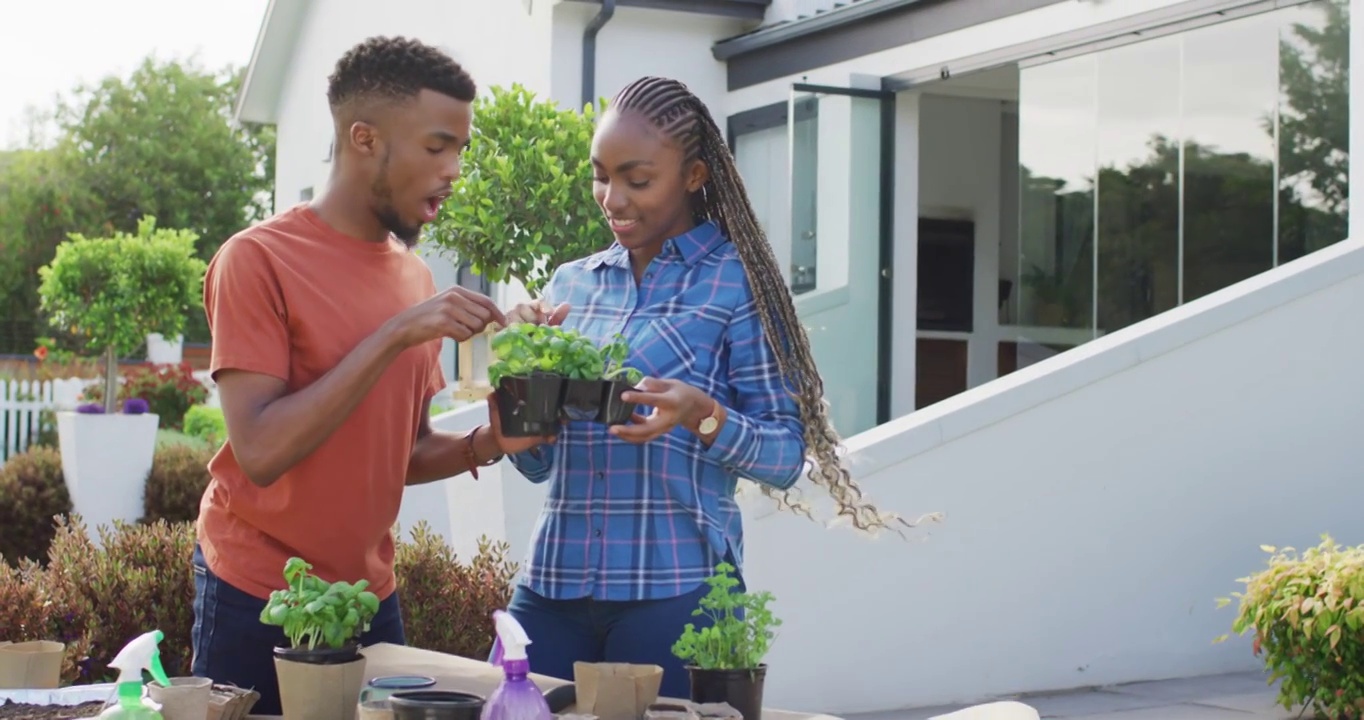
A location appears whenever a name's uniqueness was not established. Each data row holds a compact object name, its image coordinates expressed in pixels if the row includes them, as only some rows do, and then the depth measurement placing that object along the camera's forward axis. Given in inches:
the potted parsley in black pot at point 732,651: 92.7
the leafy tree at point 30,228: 1637.6
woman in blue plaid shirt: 110.0
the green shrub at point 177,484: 456.4
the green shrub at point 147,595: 207.9
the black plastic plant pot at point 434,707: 83.9
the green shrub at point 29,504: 440.1
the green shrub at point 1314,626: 231.6
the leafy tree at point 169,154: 1761.8
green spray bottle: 82.7
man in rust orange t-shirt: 102.9
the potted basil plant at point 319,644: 91.4
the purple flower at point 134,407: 504.7
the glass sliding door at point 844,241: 454.3
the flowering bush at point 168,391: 868.0
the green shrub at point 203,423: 774.5
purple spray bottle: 83.0
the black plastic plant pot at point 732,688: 92.5
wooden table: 97.7
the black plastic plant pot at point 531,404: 101.3
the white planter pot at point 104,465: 471.5
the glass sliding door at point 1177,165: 369.1
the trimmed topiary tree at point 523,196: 303.3
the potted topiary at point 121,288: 576.1
